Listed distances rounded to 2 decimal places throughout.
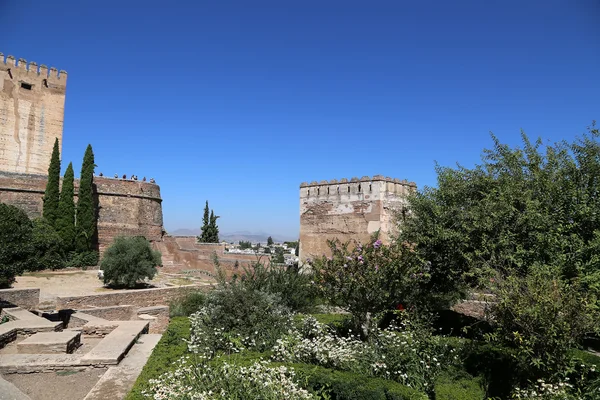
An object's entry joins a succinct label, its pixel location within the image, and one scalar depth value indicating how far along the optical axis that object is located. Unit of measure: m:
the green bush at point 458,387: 5.46
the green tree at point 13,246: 11.03
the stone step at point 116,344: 7.65
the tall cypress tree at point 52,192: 26.66
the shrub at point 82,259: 26.17
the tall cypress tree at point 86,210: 27.31
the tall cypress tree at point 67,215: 26.56
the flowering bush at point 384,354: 6.35
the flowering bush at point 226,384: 4.86
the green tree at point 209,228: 46.50
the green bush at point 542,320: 5.34
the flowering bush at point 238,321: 7.60
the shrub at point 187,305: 13.16
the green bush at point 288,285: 10.28
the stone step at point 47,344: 8.34
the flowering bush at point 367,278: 8.53
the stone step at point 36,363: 7.34
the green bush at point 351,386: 5.27
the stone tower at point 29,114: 30.56
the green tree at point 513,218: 8.19
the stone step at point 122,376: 5.95
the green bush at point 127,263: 17.73
